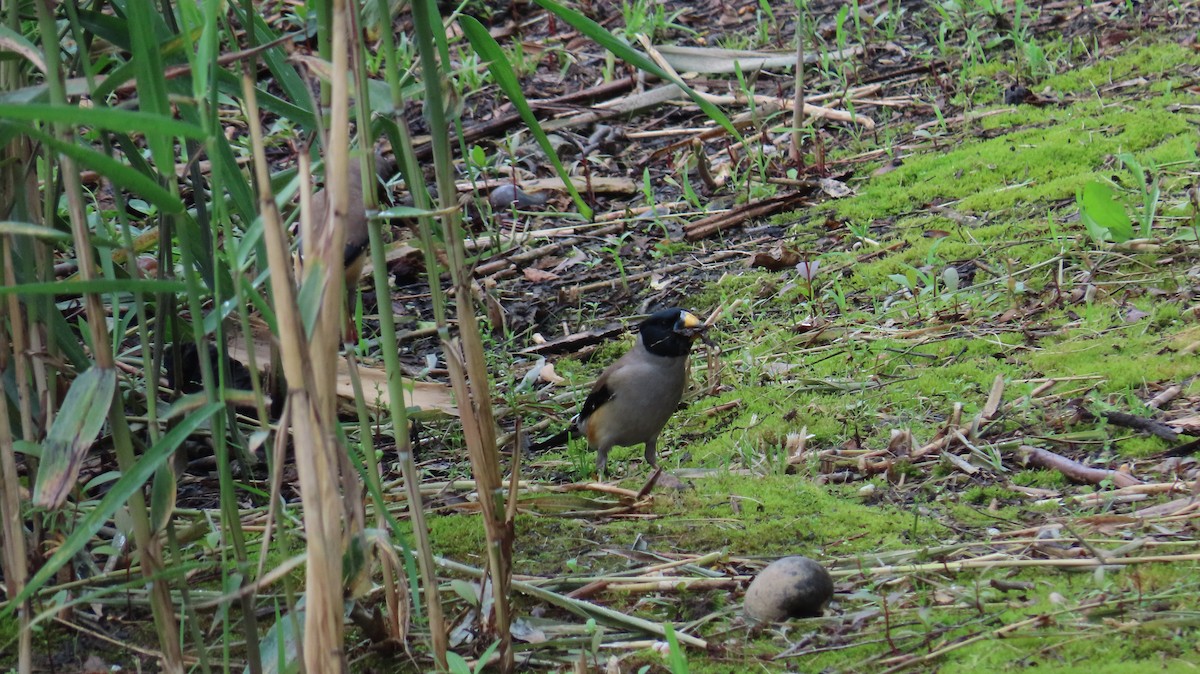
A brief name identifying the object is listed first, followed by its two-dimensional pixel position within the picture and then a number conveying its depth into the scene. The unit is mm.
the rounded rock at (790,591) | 5492
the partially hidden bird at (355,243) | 10945
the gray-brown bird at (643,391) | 10031
